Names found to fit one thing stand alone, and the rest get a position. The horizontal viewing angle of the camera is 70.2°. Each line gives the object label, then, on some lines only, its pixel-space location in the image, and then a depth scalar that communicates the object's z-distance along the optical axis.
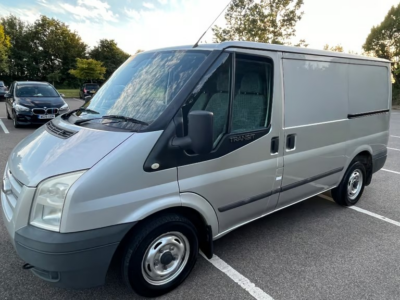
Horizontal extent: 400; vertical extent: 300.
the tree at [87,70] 34.91
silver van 1.91
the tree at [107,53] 54.62
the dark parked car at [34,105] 9.12
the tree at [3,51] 34.37
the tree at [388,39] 29.02
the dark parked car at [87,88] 24.44
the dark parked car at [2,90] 21.10
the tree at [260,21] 23.81
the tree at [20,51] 47.91
